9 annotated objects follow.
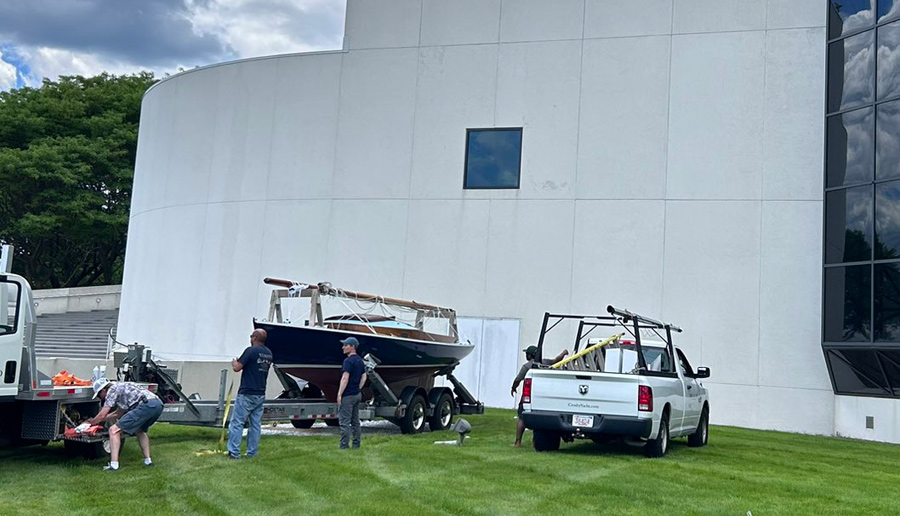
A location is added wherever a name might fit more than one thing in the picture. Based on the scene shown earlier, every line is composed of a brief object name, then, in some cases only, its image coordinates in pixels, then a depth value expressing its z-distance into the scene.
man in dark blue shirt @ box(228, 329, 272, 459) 11.98
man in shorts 10.73
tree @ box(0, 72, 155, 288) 43.59
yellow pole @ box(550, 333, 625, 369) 13.33
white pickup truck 12.45
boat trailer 12.82
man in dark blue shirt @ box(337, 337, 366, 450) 13.10
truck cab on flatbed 10.30
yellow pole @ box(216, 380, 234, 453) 12.60
